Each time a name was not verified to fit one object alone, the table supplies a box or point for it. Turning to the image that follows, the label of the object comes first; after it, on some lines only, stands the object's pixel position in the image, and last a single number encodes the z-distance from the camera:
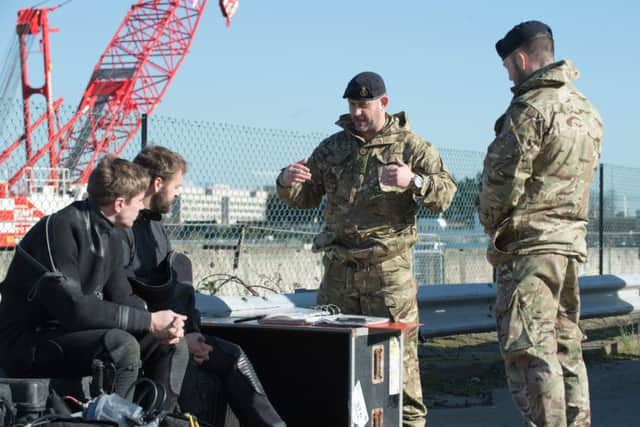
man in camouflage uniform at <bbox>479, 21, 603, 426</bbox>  5.05
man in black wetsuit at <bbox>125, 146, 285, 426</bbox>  5.04
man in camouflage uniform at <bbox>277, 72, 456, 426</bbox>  5.68
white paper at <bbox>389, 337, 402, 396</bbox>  5.41
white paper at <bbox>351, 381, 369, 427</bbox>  5.20
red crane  41.03
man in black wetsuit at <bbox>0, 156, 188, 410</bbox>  4.56
